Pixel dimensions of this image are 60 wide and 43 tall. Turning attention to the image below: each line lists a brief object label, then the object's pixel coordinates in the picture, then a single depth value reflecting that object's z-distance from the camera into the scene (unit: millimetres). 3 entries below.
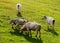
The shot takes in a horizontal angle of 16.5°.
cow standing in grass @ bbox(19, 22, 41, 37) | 25153
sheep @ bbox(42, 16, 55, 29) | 31708
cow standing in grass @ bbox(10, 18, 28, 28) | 27847
